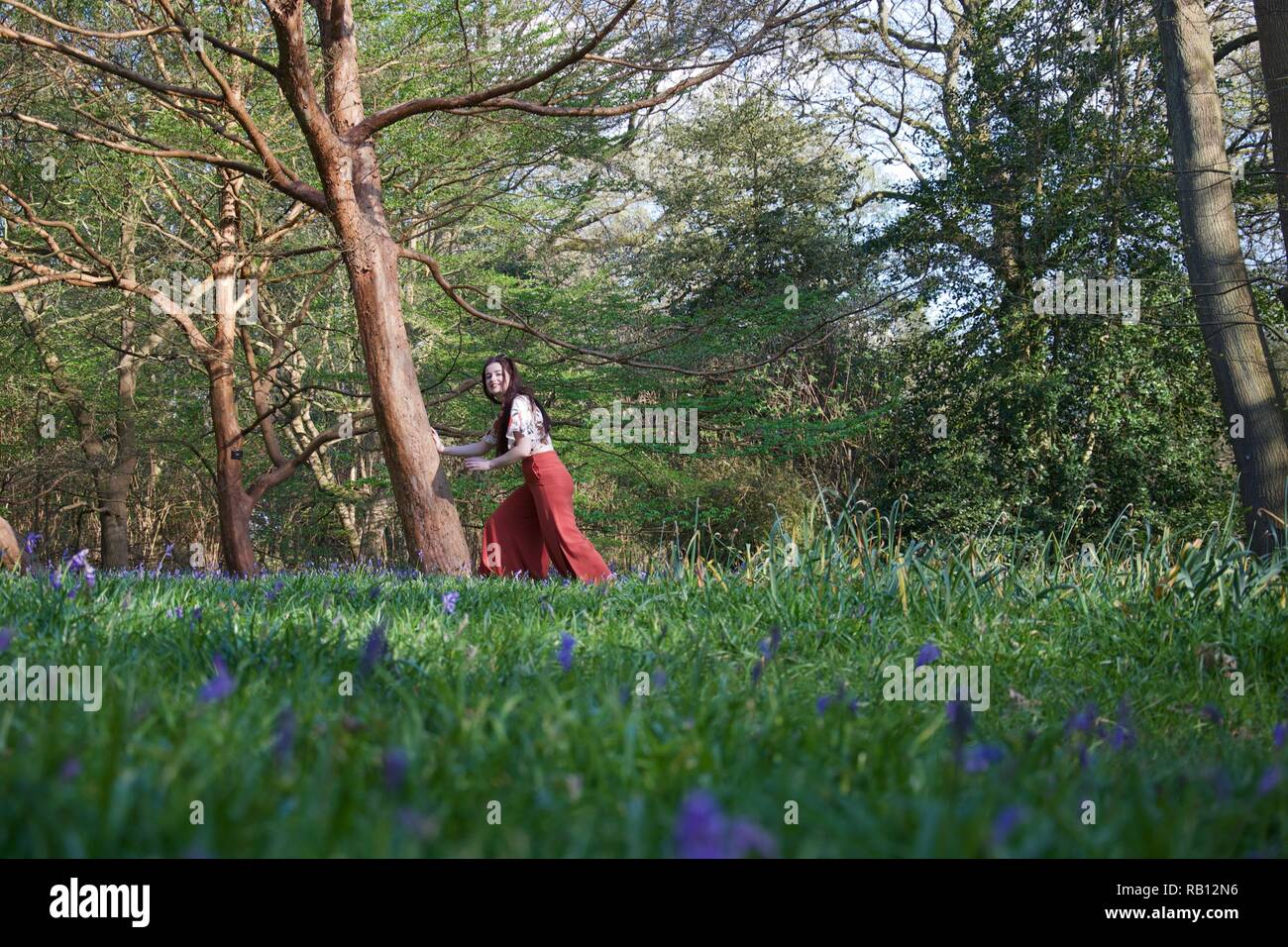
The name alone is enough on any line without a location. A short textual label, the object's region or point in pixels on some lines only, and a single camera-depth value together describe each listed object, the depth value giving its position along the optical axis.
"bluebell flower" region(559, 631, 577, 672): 2.78
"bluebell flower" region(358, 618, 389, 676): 2.54
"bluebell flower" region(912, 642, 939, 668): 3.00
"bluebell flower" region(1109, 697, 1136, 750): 2.45
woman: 8.07
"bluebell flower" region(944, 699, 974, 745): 1.87
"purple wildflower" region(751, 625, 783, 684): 2.94
